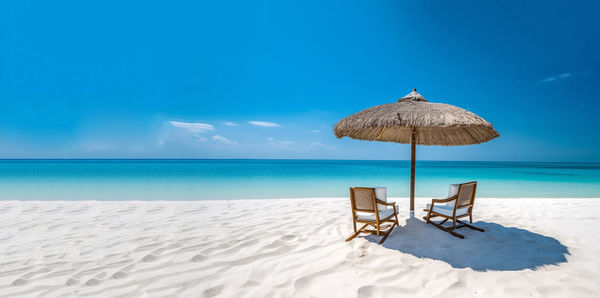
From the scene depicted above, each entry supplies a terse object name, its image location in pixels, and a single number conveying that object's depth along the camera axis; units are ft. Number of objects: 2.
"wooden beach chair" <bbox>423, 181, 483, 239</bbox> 11.36
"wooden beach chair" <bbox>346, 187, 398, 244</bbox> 10.89
